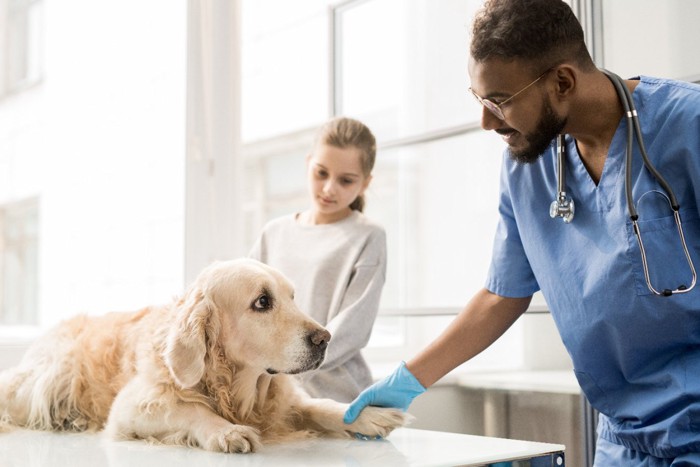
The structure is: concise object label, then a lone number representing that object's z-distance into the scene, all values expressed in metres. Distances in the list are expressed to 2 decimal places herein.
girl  1.93
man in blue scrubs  1.24
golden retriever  1.35
